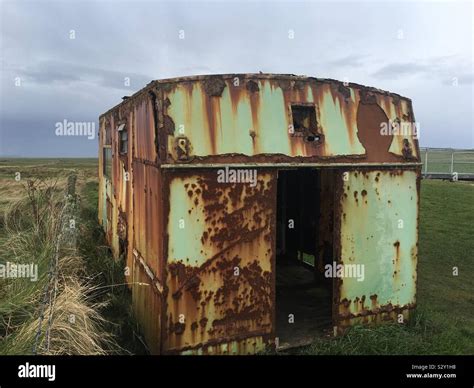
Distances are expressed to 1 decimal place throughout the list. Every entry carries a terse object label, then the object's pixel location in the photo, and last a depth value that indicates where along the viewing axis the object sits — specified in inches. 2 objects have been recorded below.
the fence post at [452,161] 612.1
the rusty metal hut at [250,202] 174.7
